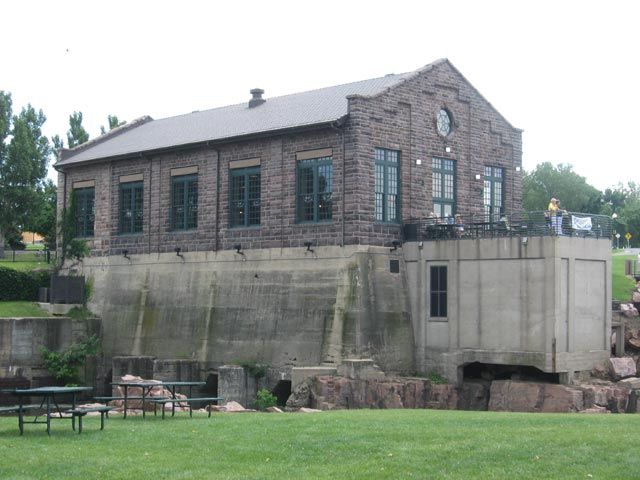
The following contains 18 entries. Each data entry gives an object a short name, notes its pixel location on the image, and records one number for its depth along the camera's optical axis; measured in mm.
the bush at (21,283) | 44406
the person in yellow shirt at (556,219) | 32562
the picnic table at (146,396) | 23573
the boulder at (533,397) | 31000
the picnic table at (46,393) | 20016
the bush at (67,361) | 40156
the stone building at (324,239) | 34062
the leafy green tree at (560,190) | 105000
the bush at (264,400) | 33303
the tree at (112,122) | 73250
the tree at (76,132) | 70531
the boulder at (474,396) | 33344
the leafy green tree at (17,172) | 58594
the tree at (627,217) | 103250
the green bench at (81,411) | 20031
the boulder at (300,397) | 32281
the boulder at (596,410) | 30075
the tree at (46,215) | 60594
